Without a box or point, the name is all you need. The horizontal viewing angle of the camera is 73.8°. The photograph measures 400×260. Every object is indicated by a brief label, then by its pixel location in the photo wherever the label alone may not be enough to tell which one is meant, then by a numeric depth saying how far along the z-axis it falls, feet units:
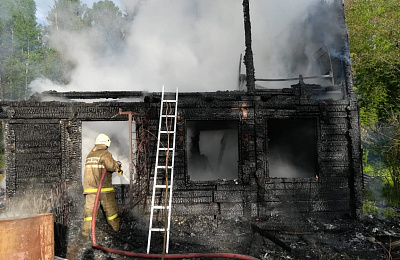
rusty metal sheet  9.03
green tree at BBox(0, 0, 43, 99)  70.69
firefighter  19.06
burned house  22.56
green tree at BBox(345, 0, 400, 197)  38.19
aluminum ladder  23.17
